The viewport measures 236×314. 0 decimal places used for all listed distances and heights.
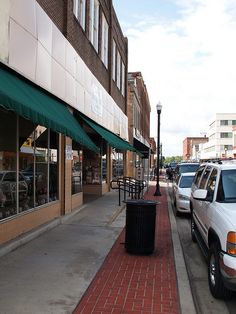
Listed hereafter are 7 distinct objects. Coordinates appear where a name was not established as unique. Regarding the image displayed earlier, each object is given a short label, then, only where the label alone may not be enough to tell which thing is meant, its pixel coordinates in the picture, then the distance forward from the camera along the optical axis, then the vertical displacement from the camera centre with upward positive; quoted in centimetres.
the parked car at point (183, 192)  868 -96
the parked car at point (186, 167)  1335 -14
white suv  319 -87
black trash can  485 -117
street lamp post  1405 +222
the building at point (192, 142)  11094 +978
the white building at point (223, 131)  7246 +947
